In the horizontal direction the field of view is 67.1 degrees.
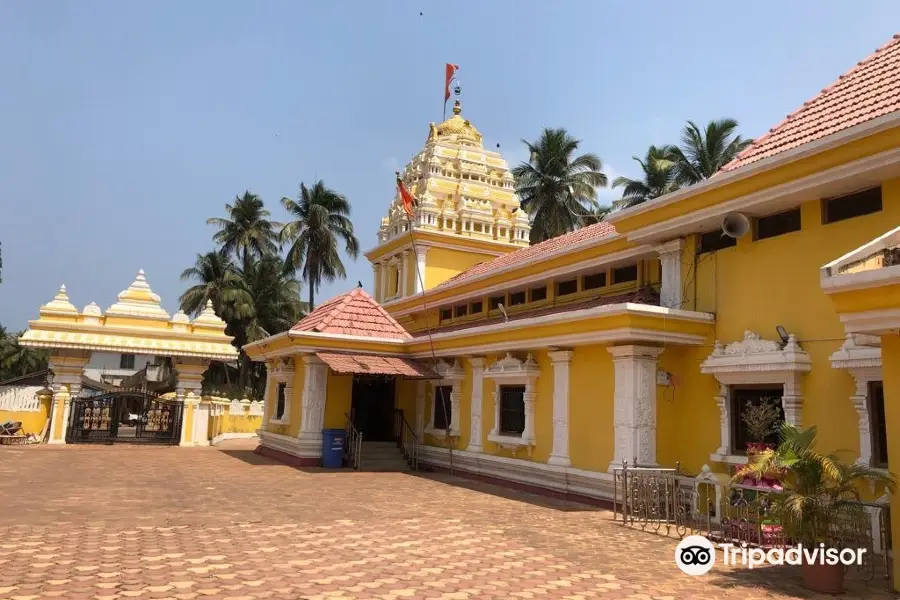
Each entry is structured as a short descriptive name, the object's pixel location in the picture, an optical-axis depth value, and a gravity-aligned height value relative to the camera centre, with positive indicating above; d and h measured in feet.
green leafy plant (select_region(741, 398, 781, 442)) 30.96 -0.32
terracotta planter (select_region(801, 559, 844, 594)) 19.74 -4.71
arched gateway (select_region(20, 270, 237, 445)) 67.62 +3.81
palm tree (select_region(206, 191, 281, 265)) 129.90 +30.85
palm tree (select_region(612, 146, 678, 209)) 98.48 +33.70
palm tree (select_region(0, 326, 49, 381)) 172.76 +5.68
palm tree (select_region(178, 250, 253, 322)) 119.34 +18.15
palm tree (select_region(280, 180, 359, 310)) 123.13 +28.46
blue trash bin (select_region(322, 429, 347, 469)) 52.06 -4.08
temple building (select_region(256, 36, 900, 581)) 27.63 +3.57
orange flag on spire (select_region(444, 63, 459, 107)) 89.81 +42.59
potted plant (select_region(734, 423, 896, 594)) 19.90 -2.61
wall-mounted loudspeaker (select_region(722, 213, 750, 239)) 33.06 +9.08
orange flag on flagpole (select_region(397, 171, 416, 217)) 63.20 +19.12
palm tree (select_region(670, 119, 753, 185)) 92.73 +35.49
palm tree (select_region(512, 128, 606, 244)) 109.60 +35.02
